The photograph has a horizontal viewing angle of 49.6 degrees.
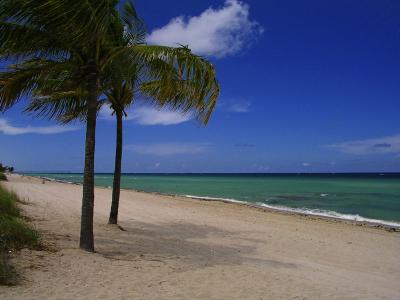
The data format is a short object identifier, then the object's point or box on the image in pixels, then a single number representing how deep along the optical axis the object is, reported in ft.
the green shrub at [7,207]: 32.59
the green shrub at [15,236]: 21.67
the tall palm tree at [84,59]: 20.40
